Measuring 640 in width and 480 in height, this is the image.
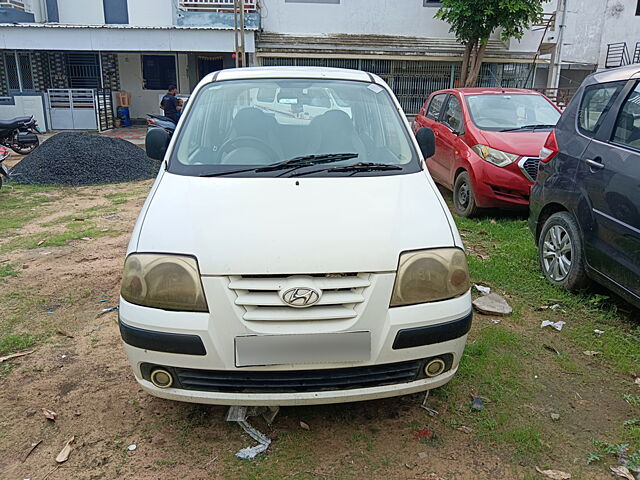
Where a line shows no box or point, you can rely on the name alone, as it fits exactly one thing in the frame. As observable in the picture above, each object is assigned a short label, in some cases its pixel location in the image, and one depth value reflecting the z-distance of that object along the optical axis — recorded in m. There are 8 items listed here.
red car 5.96
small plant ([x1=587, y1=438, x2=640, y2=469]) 2.37
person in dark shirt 12.68
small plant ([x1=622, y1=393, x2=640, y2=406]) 2.80
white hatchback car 2.20
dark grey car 3.32
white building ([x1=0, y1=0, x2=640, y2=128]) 15.47
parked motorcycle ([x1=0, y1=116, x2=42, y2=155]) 11.25
